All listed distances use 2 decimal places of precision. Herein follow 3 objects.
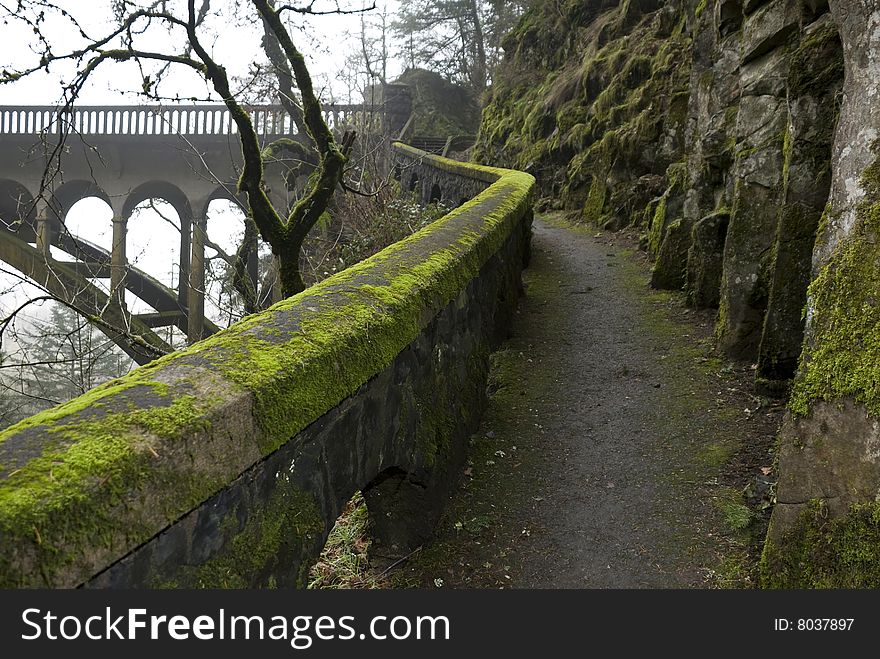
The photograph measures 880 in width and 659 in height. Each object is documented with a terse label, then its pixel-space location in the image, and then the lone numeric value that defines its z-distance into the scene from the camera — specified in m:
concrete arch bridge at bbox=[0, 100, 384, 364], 17.81
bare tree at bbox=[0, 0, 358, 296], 6.05
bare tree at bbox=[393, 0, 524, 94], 32.16
